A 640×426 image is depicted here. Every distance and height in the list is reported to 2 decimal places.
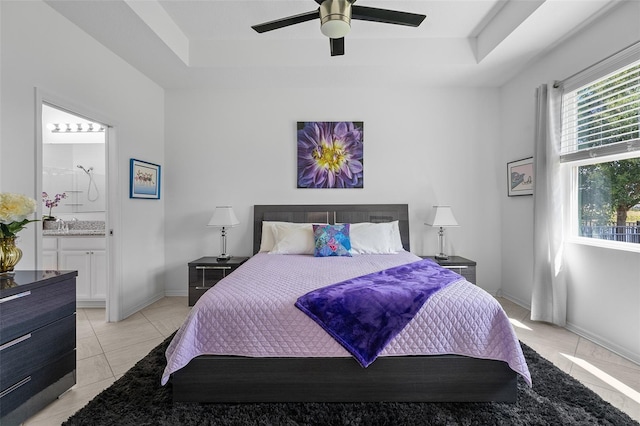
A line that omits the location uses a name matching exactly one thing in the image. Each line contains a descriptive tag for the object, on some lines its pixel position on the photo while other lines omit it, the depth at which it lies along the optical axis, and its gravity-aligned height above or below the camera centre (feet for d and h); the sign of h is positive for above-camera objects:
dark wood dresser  5.17 -2.40
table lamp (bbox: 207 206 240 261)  12.12 -0.28
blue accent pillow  10.65 -1.02
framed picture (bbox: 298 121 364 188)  13.16 +2.48
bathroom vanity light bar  13.41 +3.75
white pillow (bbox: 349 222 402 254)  11.21 -1.00
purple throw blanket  5.65 -1.90
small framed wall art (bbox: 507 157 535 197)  11.27 +1.37
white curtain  9.64 -0.22
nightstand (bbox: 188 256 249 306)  11.71 -2.38
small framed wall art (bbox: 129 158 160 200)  11.35 +1.28
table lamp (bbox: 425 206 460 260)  11.98 -0.27
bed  5.70 -2.84
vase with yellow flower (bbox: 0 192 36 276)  5.65 -0.20
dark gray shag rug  5.37 -3.67
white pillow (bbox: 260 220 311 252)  12.07 -0.88
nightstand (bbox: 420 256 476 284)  11.41 -2.05
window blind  7.89 +2.76
